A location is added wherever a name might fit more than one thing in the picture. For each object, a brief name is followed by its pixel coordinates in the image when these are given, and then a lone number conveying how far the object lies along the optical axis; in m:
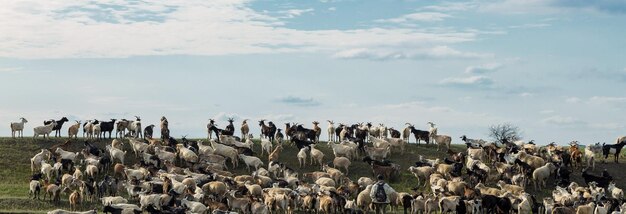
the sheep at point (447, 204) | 31.45
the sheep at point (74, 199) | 31.95
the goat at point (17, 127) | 47.75
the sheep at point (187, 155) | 41.56
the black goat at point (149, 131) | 47.84
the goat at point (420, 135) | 49.19
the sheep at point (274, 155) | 42.67
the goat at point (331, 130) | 50.31
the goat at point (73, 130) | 46.72
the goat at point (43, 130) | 46.62
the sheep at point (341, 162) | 41.25
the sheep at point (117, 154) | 41.41
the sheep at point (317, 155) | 42.50
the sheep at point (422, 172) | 39.44
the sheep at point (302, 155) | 42.56
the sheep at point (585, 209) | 31.52
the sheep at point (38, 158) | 40.59
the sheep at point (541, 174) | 39.97
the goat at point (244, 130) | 49.41
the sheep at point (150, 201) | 31.58
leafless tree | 63.31
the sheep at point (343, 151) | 43.97
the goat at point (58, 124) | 47.94
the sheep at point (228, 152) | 42.56
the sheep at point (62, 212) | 29.00
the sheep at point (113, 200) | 31.26
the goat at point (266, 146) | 44.84
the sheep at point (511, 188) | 36.06
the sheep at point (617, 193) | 37.38
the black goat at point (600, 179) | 40.25
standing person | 30.72
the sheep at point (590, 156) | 44.06
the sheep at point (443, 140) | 48.09
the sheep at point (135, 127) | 47.75
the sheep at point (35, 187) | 33.78
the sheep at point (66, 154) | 41.19
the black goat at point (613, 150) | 46.16
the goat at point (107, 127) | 47.22
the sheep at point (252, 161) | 41.62
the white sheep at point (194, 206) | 30.09
